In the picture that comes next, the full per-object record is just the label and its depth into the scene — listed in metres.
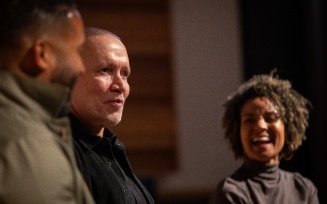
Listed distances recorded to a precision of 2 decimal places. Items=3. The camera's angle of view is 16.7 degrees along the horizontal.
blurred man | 2.16
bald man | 2.74
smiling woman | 3.20
